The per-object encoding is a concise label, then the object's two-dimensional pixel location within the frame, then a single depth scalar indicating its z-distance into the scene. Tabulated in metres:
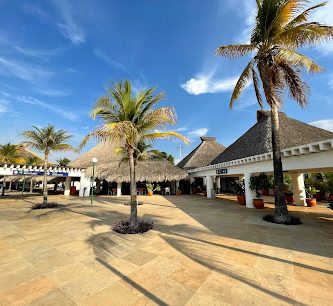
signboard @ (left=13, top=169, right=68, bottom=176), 19.25
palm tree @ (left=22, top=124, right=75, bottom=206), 14.84
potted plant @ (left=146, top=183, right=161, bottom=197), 24.43
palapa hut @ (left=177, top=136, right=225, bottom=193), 29.24
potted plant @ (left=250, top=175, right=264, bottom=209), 13.53
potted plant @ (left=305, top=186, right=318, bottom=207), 15.35
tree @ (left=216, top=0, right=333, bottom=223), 8.66
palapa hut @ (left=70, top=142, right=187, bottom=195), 24.35
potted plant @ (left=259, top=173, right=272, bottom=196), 13.19
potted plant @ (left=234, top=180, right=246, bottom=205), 15.87
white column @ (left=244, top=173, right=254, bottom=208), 14.48
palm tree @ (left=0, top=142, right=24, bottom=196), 27.72
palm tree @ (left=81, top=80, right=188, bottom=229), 8.48
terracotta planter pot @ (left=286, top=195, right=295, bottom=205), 16.41
